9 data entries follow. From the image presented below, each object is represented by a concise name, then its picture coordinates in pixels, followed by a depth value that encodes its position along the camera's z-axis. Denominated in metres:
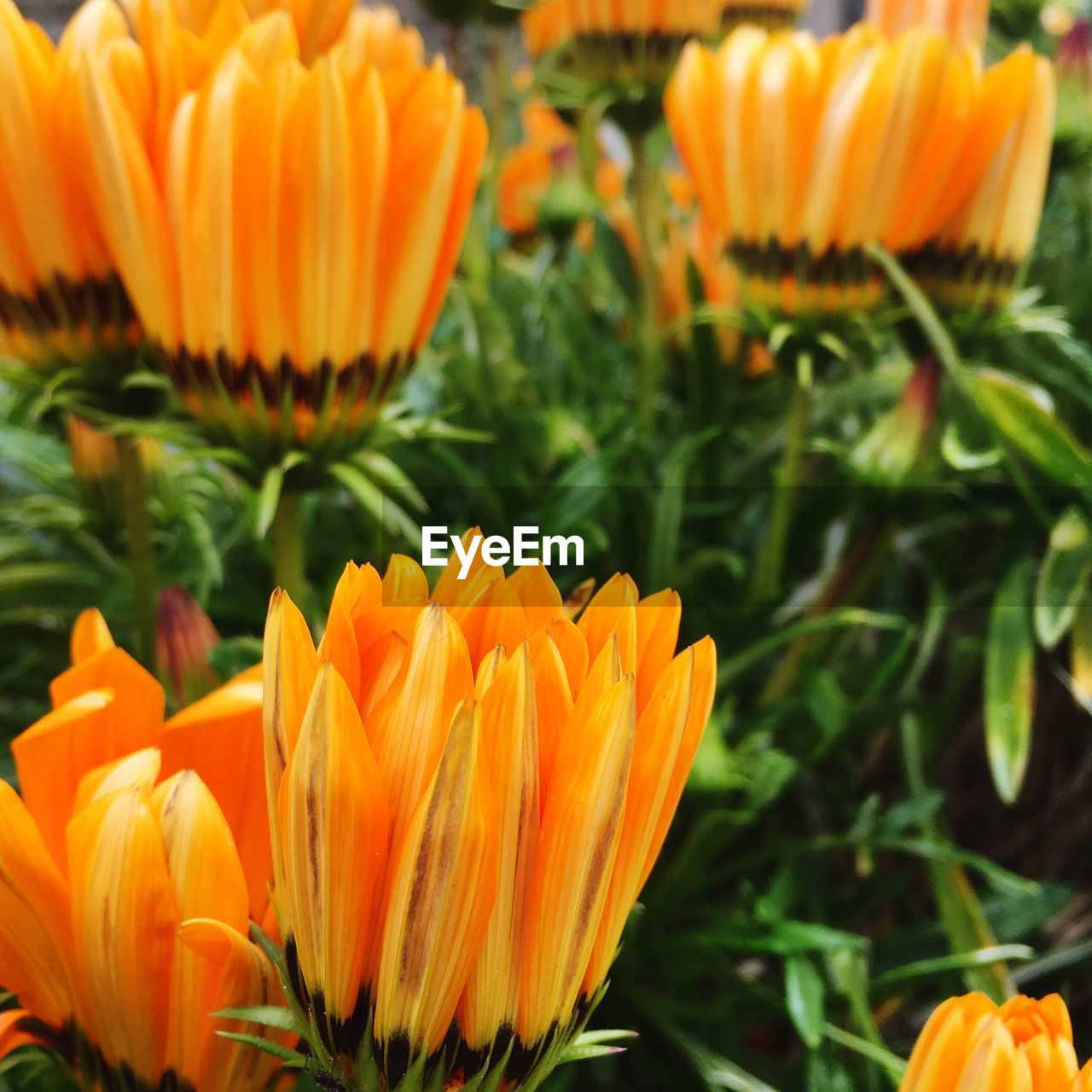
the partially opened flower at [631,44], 0.41
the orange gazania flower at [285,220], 0.21
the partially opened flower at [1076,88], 0.45
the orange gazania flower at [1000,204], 0.31
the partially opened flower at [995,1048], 0.16
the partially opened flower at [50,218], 0.22
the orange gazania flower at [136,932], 0.16
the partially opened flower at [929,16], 0.35
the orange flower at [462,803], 0.14
